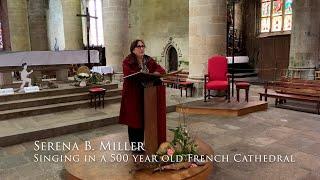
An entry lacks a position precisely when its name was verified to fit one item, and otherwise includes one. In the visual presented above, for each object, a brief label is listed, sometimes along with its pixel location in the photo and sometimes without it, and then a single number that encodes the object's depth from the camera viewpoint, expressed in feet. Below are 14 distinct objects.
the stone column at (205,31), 23.61
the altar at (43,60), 22.36
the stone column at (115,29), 30.63
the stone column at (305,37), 29.78
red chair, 21.49
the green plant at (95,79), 24.81
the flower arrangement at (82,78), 23.62
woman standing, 10.48
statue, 21.16
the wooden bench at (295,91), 20.91
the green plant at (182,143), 10.43
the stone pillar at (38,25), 59.88
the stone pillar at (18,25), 34.24
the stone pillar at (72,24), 40.32
